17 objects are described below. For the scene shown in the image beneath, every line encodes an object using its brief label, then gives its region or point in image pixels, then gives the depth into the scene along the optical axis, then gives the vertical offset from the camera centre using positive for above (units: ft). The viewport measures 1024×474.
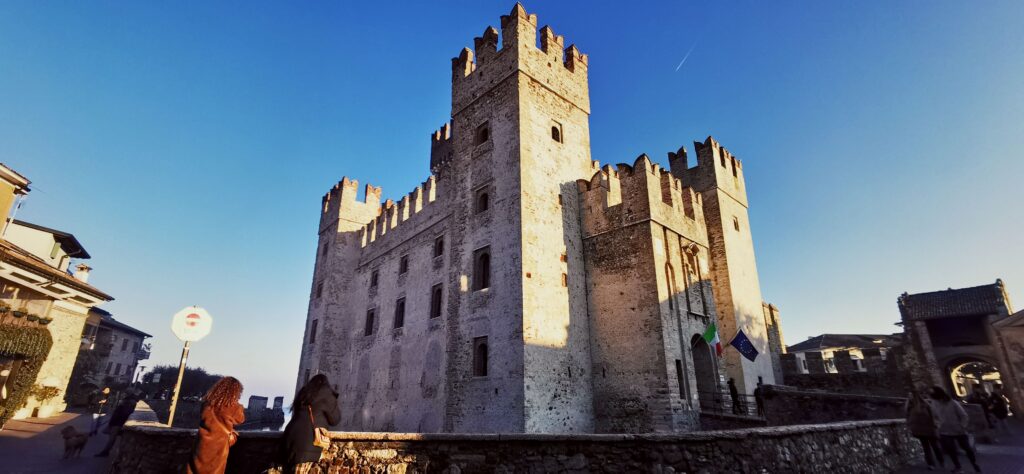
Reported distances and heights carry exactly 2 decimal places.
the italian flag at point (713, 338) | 51.23 +5.04
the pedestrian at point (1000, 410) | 47.62 -2.50
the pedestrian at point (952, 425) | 24.52 -2.07
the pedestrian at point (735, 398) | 50.34 -1.30
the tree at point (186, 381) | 168.73 +2.56
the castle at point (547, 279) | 45.37 +11.86
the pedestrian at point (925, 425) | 26.22 -2.19
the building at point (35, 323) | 43.37 +6.40
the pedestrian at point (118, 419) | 30.50 -1.96
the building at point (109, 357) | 95.30 +8.02
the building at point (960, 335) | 68.64 +7.86
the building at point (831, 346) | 100.15 +8.78
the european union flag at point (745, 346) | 53.16 +4.37
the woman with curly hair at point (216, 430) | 14.21 -1.26
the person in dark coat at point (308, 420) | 14.38 -1.02
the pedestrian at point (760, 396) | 46.32 -1.01
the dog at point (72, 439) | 29.06 -3.09
